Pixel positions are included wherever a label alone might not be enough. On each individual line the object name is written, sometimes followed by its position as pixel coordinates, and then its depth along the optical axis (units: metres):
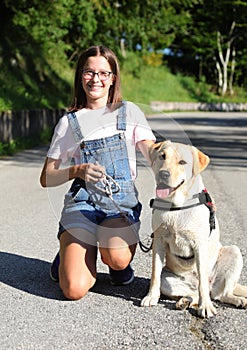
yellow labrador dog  3.80
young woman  4.40
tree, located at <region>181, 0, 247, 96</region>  50.41
